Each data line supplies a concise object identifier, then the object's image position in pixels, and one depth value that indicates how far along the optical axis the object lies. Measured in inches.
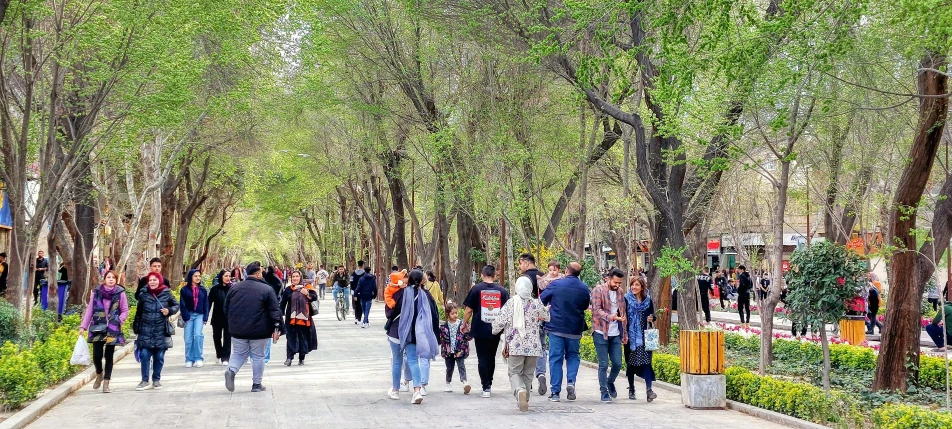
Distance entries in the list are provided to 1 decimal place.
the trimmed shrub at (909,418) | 333.7
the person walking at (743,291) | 1182.9
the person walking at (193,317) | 645.3
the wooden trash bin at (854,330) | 784.9
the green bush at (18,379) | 418.3
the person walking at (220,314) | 629.0
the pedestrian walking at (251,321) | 484.4
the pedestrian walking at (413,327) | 469.4
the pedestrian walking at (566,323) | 473.7
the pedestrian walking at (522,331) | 446.9
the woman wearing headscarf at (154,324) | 503.8
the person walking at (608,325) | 472.1
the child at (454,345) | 515.2
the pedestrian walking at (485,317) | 486.9
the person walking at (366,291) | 1079.0
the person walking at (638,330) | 475.2
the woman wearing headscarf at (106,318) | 489.7
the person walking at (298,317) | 661.9
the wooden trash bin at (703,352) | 450.6
